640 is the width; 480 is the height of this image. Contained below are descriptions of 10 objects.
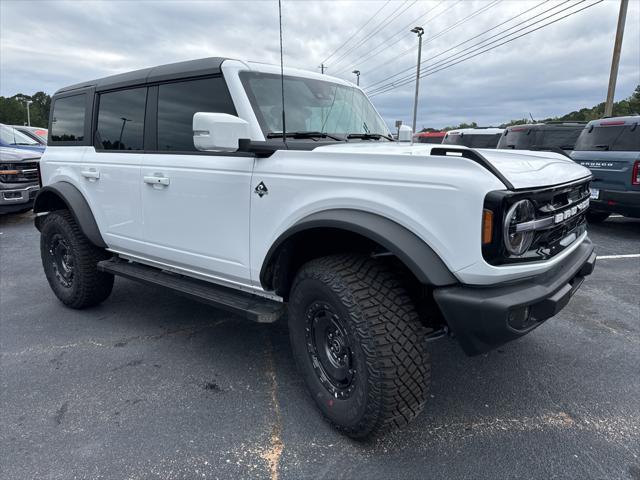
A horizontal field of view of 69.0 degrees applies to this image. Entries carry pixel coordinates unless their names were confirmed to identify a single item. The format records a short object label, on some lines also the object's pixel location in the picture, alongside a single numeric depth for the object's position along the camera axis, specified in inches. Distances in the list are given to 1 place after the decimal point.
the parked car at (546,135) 390.0
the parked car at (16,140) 380.5
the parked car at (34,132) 458.2
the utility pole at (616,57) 602.1
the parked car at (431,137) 859.4
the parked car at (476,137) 584.5
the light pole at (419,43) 1311.5
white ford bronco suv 79.1
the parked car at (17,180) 335.0
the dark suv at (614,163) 271.3
